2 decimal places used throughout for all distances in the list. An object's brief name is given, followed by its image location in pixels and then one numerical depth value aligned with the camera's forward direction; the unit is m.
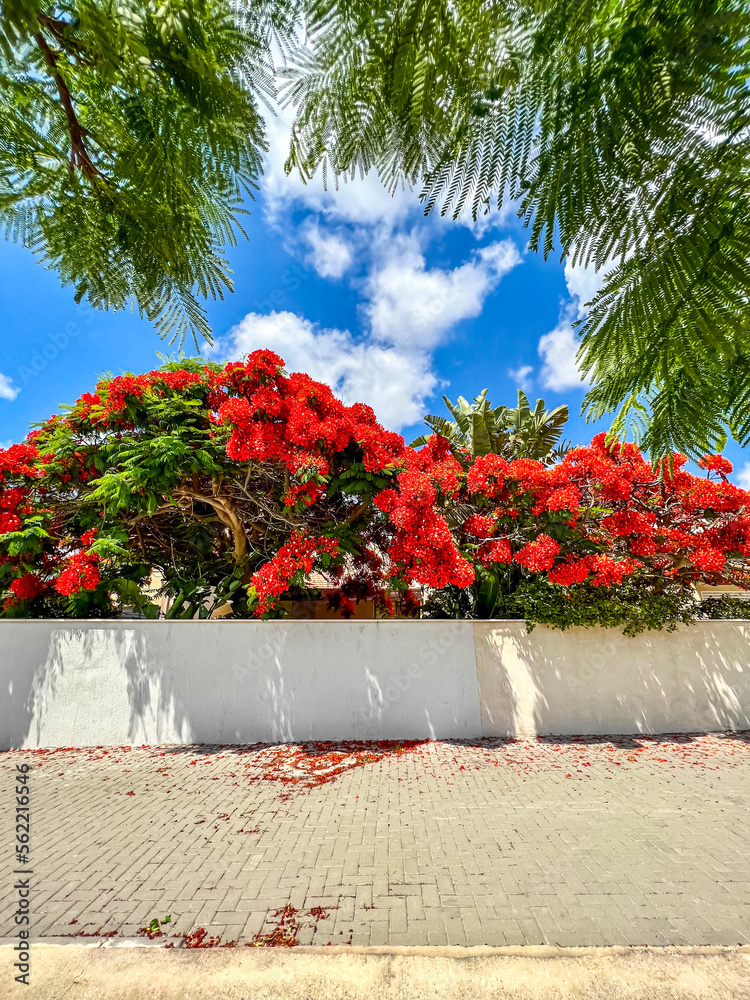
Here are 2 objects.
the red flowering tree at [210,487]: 6.52
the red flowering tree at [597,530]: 7.49
